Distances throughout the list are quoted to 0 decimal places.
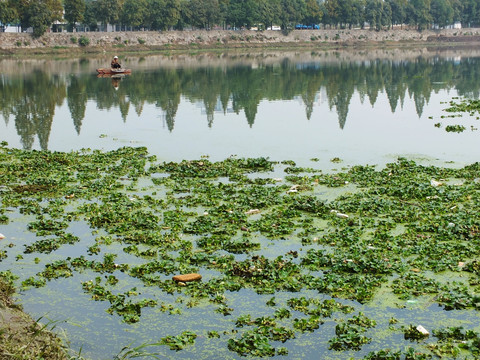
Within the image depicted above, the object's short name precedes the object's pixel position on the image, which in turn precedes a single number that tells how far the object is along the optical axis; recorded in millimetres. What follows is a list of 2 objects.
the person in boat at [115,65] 66738
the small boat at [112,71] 65000
